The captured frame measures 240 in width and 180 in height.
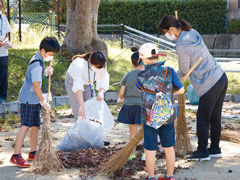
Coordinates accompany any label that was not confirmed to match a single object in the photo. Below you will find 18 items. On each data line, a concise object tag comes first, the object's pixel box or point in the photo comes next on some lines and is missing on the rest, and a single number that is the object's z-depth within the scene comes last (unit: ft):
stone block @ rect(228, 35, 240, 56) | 86.43
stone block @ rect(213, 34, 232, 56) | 87.48
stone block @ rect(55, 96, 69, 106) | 41.02
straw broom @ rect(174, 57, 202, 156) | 24.92
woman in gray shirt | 23.06
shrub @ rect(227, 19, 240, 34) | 87.73
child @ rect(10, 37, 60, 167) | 22.74
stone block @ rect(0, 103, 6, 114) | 37.30
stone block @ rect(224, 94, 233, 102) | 45.32
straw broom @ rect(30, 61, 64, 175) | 22.05
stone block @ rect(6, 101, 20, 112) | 37.82
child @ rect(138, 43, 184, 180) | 19.74
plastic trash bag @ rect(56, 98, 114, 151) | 25.28
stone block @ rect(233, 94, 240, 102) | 45.16
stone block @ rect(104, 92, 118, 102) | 43.96
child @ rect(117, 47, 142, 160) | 24.64
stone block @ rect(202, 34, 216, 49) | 88.86
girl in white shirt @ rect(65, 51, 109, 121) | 24.01
